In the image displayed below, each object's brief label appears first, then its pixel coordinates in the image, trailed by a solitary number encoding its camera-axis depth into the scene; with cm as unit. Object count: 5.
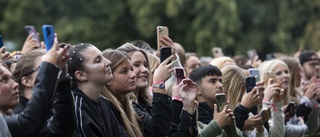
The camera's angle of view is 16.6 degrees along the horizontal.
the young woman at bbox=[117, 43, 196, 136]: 853
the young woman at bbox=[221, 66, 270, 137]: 1038
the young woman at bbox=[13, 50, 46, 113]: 781
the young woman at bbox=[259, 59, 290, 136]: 1179
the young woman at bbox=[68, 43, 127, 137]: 798
